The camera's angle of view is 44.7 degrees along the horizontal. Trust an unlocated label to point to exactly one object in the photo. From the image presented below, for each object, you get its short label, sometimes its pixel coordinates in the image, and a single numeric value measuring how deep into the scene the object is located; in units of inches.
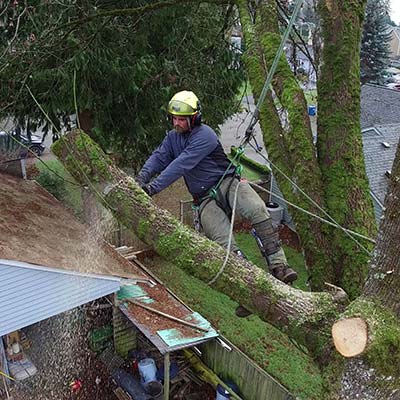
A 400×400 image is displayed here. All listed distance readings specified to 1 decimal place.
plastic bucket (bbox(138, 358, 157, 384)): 320.5
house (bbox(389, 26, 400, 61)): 2536.9
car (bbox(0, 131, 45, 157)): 786.8
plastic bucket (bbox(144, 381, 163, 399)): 310.3
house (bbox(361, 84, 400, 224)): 530.6
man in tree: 187.2
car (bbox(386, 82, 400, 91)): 1467.8
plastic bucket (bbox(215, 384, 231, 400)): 305.9
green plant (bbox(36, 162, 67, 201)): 580.4
